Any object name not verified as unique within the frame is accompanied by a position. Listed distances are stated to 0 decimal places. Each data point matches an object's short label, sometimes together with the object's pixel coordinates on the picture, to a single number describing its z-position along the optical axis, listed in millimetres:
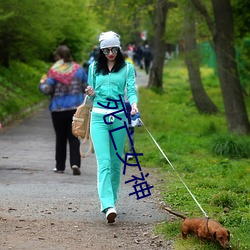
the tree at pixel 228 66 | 16234
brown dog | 6027
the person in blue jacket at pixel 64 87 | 11070
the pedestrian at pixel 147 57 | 50334
